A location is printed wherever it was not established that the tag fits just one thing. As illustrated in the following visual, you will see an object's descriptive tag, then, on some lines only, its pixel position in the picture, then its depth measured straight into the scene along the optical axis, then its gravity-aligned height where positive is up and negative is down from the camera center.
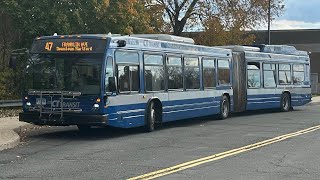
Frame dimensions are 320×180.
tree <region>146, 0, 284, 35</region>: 36.84 +5.26
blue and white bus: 13.79 +0.16
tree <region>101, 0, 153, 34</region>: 27.98 +3.82
